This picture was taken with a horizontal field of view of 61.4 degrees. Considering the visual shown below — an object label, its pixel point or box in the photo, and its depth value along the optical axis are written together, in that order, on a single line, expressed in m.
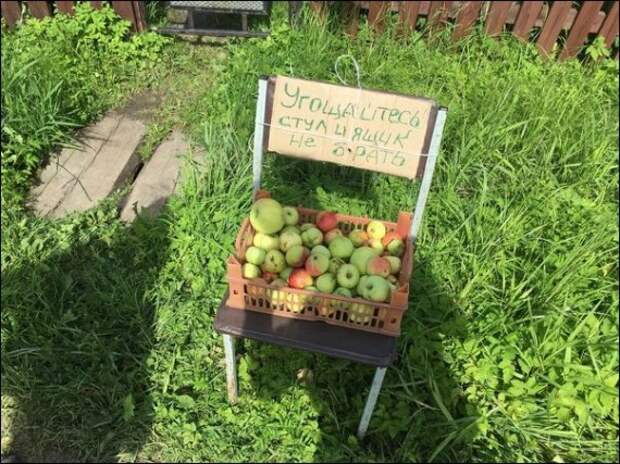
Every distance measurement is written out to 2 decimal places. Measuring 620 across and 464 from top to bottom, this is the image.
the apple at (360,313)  1.91
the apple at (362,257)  2.02
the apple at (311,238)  2.12
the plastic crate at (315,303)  1.88
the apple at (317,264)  1.98
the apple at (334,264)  2.02
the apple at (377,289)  1.88
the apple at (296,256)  2.05
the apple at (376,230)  2.18
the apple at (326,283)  1.95
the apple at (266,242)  2.07
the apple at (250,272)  2.01
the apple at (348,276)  1.95
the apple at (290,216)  2.16
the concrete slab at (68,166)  3.33
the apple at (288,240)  2.08
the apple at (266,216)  2.06
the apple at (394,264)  2.05
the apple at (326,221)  2.19
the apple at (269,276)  2.02
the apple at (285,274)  2.04
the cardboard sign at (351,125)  1.88
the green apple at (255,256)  2.02
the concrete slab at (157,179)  3.29
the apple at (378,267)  1.98
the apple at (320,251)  2.03
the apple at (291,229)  2.12
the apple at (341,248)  2.07
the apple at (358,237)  2.16
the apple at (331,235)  2.15
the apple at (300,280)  1.96
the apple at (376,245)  2.14
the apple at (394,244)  2.15
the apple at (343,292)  1.94
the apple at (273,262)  2.03
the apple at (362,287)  1.91
